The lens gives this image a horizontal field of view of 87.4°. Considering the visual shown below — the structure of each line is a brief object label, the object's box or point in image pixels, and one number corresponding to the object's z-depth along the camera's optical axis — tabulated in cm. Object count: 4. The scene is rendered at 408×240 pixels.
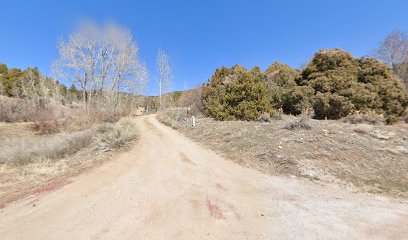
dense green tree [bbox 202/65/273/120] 1581
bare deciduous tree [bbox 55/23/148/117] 2469
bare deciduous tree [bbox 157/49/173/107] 3837
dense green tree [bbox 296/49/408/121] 1396
